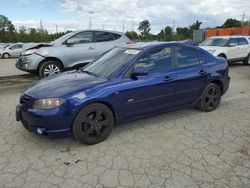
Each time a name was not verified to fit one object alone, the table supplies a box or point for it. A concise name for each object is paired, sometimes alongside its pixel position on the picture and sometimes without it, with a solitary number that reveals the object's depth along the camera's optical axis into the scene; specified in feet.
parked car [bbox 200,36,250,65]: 29.18
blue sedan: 8.79
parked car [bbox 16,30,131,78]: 19.46
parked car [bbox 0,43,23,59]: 59.20
